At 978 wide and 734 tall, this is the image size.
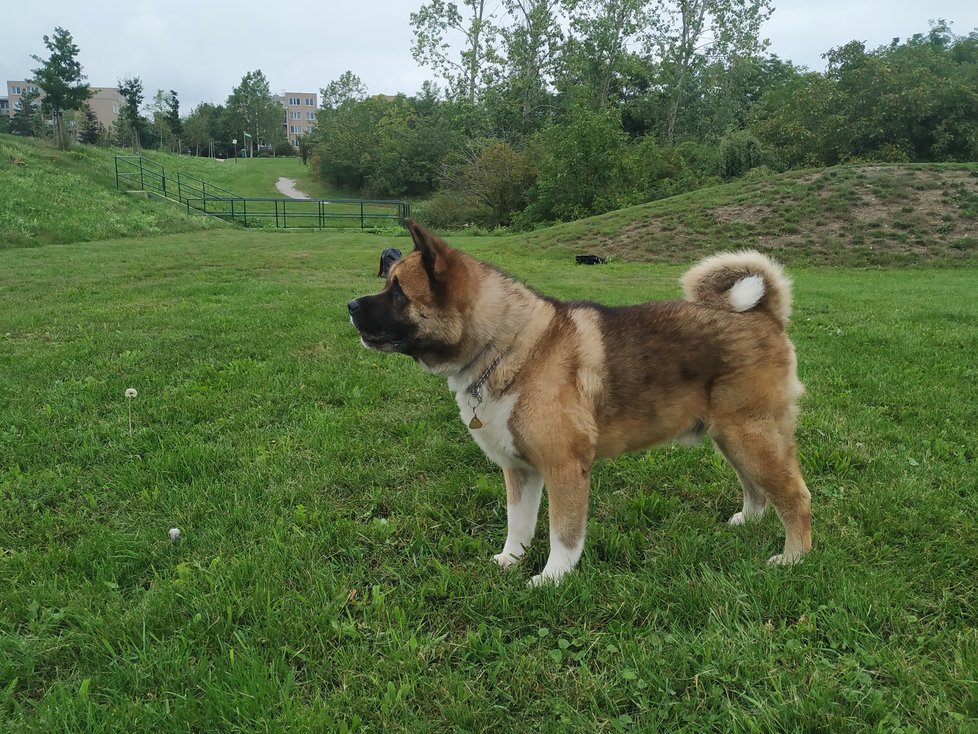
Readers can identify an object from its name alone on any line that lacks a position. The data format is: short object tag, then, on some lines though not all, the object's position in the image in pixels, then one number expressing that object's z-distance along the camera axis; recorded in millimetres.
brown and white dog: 2943
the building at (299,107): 161238
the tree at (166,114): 75688
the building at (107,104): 118150
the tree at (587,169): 31828
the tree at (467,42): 44812
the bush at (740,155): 33406
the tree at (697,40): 43438
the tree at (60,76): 34719
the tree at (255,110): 90438
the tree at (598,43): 44344
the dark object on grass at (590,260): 19361
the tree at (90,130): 63656
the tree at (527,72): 43906
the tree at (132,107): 60250
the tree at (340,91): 71375
